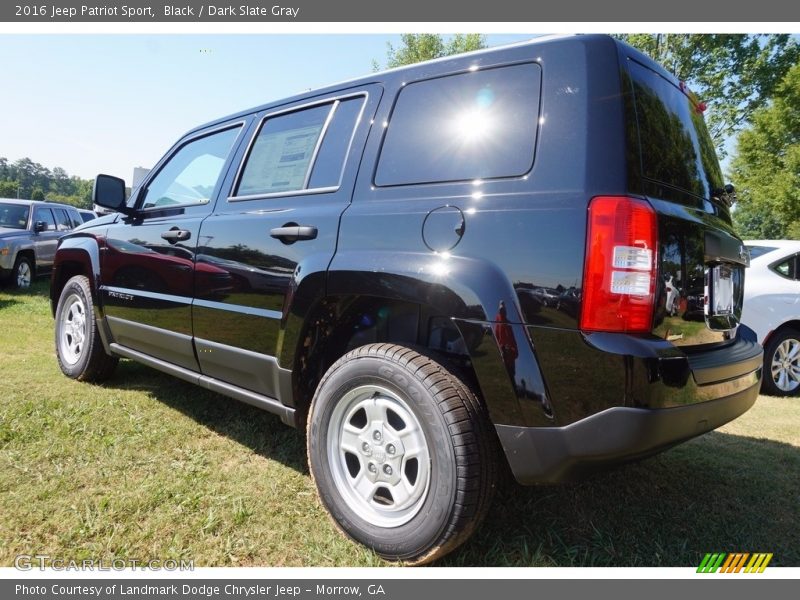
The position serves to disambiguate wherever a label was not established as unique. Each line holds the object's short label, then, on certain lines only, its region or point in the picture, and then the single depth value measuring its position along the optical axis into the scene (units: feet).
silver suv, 30.42
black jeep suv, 5.48
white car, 17.35
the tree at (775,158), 46.68
